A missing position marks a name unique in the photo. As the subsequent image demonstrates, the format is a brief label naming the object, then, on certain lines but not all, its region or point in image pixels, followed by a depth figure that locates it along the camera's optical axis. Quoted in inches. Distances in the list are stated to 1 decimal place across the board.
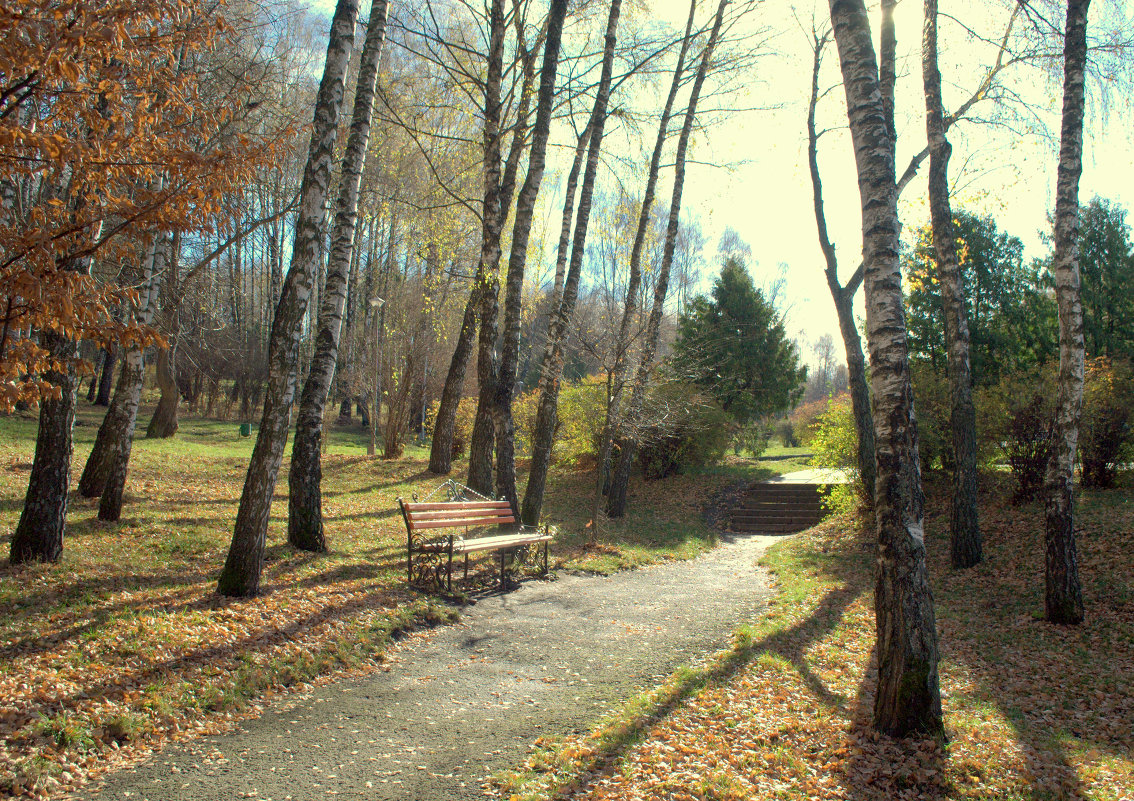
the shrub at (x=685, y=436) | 685.9
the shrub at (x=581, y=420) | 704.4
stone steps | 620.4
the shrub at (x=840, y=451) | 517.0
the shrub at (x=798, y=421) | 1272.1
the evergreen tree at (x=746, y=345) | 914.7
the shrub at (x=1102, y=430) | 437.4
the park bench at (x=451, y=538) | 302.5
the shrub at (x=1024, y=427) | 423.8
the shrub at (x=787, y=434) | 1458.9
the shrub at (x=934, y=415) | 488.7
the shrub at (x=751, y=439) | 909.2
